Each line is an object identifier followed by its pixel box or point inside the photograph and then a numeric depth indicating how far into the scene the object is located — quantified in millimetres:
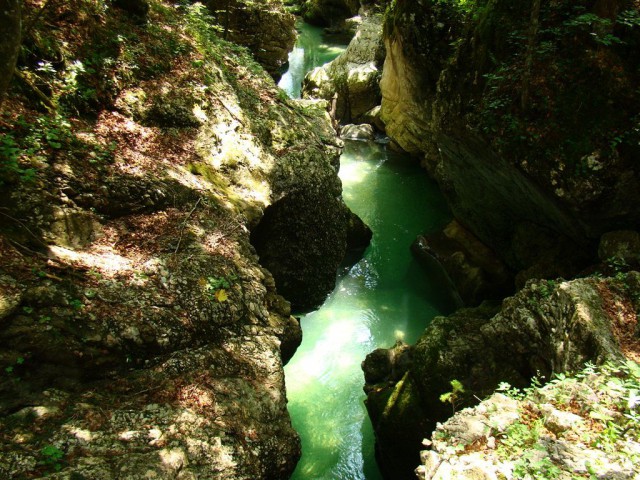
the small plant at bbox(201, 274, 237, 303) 5867
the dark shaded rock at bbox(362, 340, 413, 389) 8328
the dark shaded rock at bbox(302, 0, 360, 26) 32438
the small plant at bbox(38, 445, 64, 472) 3598
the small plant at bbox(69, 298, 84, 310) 4570
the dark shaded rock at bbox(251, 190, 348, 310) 9391
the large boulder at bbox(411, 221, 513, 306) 10672
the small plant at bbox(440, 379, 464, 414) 6029
